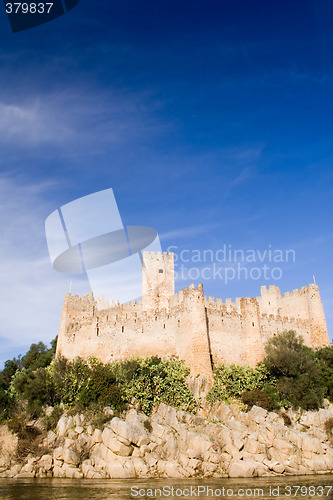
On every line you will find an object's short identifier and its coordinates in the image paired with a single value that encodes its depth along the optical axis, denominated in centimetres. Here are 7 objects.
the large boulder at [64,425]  3909
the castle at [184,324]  4509
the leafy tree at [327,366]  4400
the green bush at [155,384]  4025
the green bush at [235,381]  4044
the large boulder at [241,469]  3228
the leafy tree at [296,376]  4134
